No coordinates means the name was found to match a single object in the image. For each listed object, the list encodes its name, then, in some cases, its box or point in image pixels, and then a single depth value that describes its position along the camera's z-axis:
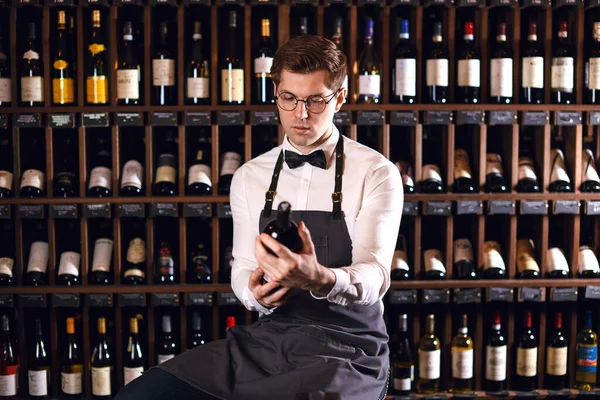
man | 1.53
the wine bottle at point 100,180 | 3.00
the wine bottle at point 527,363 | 3.08
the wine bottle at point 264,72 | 2.97
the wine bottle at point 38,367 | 3.01
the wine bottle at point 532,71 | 3.00
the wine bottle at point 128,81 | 2.96
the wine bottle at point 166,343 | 3.06
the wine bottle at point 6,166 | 3.00
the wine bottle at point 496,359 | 3.08
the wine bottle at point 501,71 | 2.99
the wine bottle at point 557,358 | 3.10
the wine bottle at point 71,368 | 3.03
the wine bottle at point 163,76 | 2.96
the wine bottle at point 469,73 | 2.99
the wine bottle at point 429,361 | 3.06
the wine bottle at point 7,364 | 2.99
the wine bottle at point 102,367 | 3.00
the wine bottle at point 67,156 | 3.19
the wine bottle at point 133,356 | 3.02
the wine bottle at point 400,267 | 3.03
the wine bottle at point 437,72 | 2.99
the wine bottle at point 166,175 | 3.02
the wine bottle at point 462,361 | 3.07
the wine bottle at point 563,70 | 3.01
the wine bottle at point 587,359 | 3.11
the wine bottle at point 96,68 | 2.99
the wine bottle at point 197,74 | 2.97
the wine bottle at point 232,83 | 2.97
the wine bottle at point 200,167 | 3.00
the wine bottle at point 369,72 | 2.97
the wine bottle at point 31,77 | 2.97
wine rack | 2.95
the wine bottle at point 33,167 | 2.99
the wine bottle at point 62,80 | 3.02
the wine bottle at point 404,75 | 2.98
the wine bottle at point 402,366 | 3.06
